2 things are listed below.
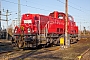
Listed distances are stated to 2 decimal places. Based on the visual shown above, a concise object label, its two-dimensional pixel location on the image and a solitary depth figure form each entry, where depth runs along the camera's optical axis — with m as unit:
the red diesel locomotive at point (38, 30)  10.16
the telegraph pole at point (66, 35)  11.43
